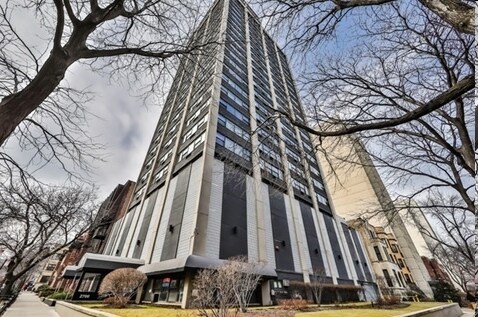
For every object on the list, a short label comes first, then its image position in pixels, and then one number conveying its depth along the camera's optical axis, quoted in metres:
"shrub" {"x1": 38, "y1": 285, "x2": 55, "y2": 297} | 27.38
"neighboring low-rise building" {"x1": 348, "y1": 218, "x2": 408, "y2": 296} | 29.88
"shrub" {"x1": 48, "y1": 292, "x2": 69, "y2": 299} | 20.34
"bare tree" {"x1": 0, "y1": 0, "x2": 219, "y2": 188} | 2.94
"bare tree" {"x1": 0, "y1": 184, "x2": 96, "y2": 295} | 12.16
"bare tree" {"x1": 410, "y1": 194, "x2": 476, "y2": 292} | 10.86
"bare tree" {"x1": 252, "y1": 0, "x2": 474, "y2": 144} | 2.37
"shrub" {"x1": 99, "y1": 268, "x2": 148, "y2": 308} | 10.91
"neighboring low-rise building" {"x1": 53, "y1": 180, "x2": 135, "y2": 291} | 30.61
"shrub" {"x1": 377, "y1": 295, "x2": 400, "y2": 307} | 15.83
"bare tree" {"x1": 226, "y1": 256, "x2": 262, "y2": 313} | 8.50
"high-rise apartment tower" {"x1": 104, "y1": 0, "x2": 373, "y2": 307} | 12.31
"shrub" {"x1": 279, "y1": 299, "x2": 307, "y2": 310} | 11.86
